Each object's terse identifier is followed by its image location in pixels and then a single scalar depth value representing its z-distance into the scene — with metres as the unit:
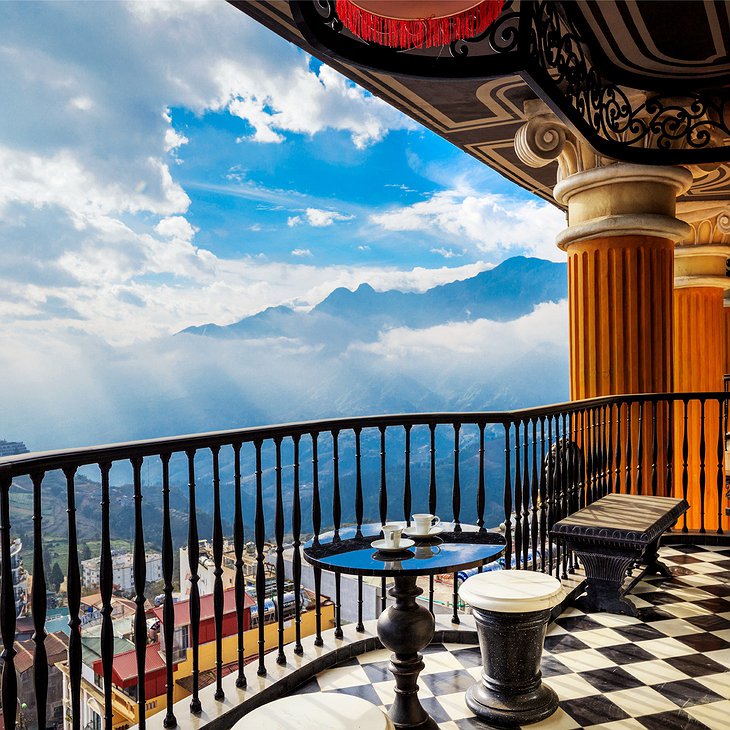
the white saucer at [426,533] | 2.38
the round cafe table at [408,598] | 2.23
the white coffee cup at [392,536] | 2.21
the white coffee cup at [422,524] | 2.39
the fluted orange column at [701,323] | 8.59
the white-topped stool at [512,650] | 2.53
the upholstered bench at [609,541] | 3.52
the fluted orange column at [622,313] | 5.25
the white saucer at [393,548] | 2.20
